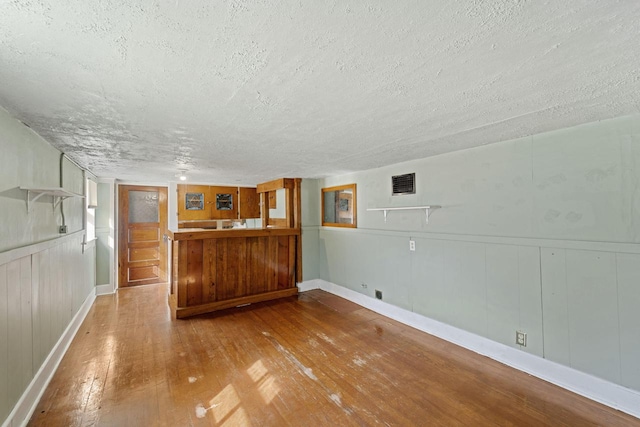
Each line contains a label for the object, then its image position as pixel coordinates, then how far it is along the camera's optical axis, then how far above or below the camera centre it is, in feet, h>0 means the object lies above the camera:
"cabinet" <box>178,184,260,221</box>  18.65 +1.09
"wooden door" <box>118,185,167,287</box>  17.26 -0.99
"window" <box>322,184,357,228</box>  14.68 +0.57
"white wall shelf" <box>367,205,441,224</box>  10.38 +0.27
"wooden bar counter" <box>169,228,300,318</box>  13.02 -2.55
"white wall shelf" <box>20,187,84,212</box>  6.58 +0.73
